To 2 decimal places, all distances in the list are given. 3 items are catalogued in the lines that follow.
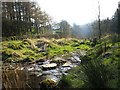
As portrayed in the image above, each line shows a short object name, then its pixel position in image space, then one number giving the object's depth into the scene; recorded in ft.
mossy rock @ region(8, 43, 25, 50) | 24.64
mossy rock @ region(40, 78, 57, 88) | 8.26
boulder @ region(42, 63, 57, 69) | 14.93
